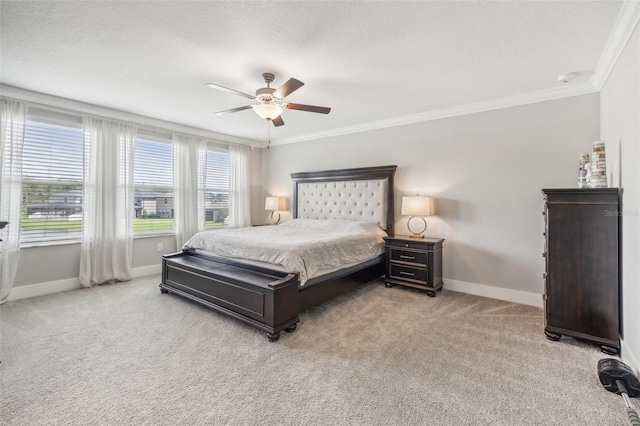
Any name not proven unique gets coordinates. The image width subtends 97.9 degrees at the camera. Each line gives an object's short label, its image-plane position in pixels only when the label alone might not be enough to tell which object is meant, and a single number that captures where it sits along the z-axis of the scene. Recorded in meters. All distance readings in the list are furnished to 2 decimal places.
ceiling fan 2.74
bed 2.63
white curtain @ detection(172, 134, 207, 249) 4.99
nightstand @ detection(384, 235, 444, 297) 3.72
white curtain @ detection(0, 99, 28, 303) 3.31
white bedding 2.90
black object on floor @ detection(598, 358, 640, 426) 1.74
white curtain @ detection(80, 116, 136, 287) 3.97
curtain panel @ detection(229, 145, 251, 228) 5.87
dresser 2.28
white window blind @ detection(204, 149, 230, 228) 5.52
